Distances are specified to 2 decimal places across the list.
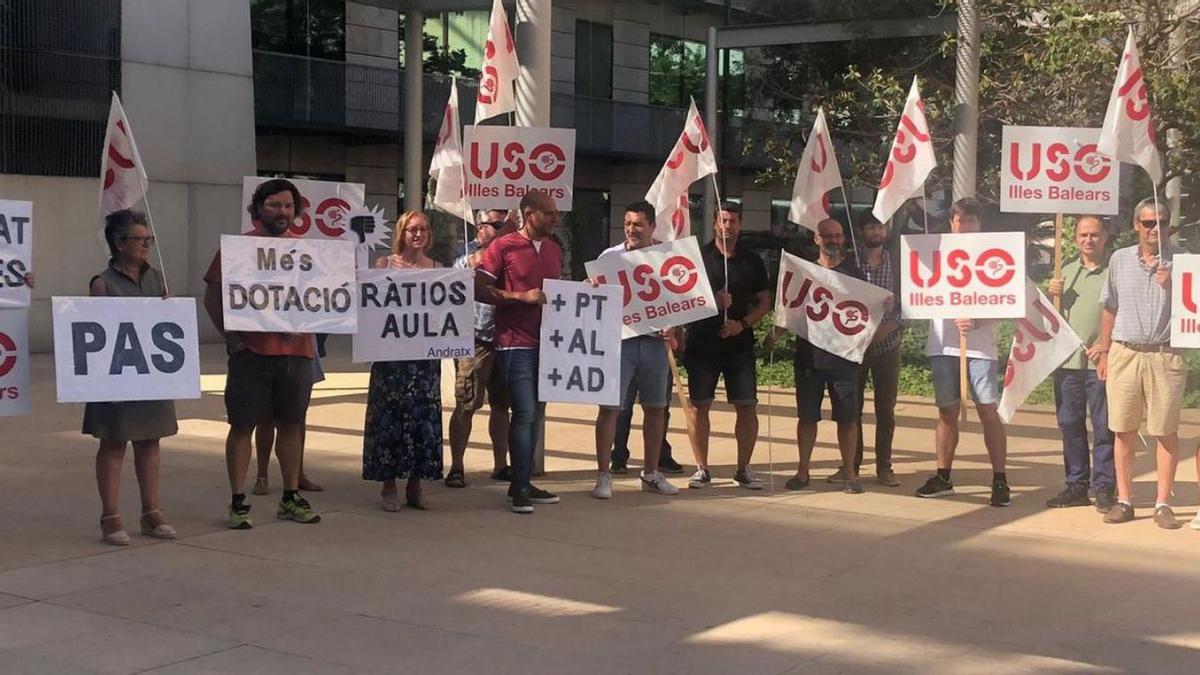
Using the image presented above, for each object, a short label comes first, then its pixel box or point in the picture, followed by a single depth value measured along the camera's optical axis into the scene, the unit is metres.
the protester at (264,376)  8.71
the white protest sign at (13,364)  8.18
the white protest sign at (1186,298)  9.18
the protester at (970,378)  10.08
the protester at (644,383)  10.12
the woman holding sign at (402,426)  9.33
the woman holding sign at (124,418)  8.17
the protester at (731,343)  10.62
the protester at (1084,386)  9.91
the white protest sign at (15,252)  8.23
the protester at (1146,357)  9.36
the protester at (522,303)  9.50
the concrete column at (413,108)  20.42
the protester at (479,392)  10.45
